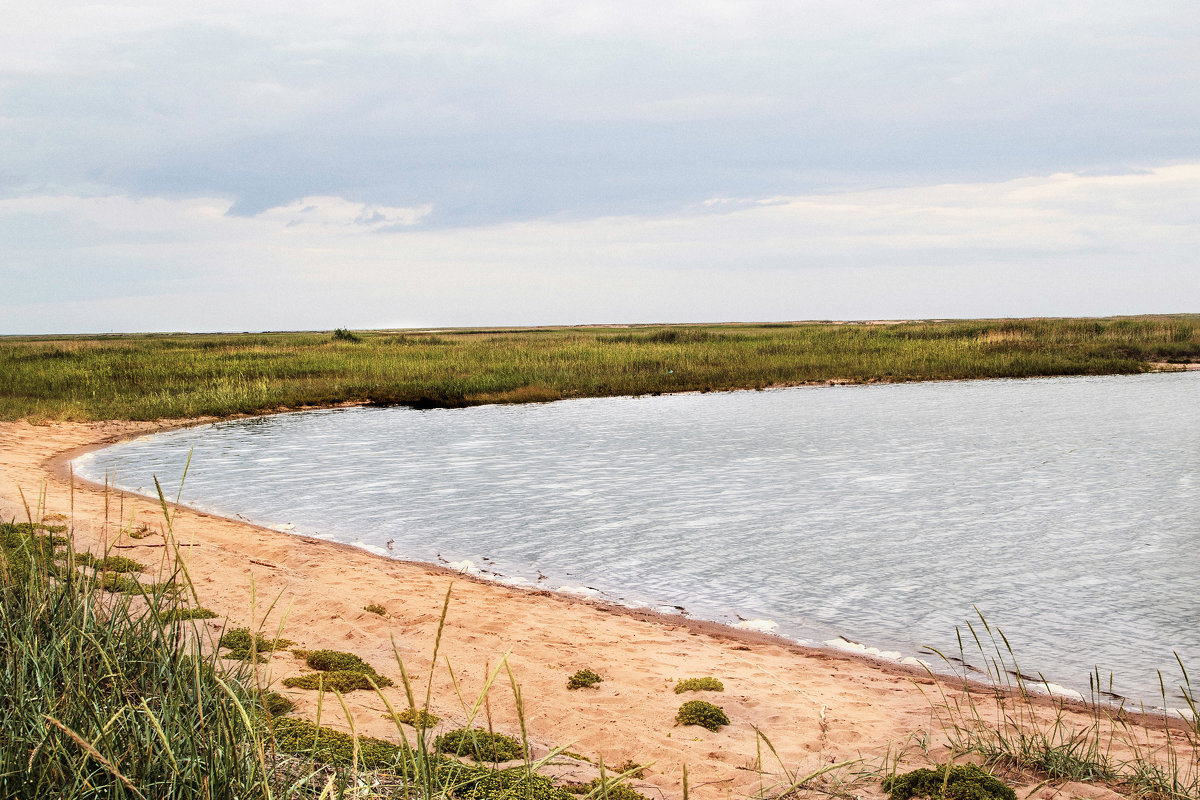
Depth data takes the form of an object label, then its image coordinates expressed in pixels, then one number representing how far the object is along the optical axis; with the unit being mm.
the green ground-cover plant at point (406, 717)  5715
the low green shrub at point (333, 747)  4641
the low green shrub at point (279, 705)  5492
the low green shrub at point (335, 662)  6898
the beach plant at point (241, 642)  6668
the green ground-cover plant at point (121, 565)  8633
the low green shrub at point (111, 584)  7512
